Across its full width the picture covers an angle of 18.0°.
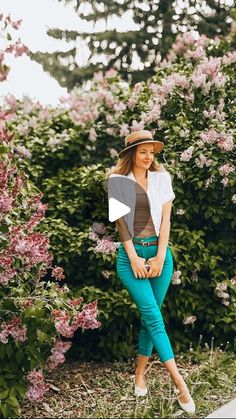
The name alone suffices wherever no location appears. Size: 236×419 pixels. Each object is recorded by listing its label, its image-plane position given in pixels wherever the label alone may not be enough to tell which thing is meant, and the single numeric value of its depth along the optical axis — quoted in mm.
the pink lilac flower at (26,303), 4531
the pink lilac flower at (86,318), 4536
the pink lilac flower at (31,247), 4484
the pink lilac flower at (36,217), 4863
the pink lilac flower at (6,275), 4570
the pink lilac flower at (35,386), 4648
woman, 4492
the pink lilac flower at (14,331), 4461
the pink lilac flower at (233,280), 6277
